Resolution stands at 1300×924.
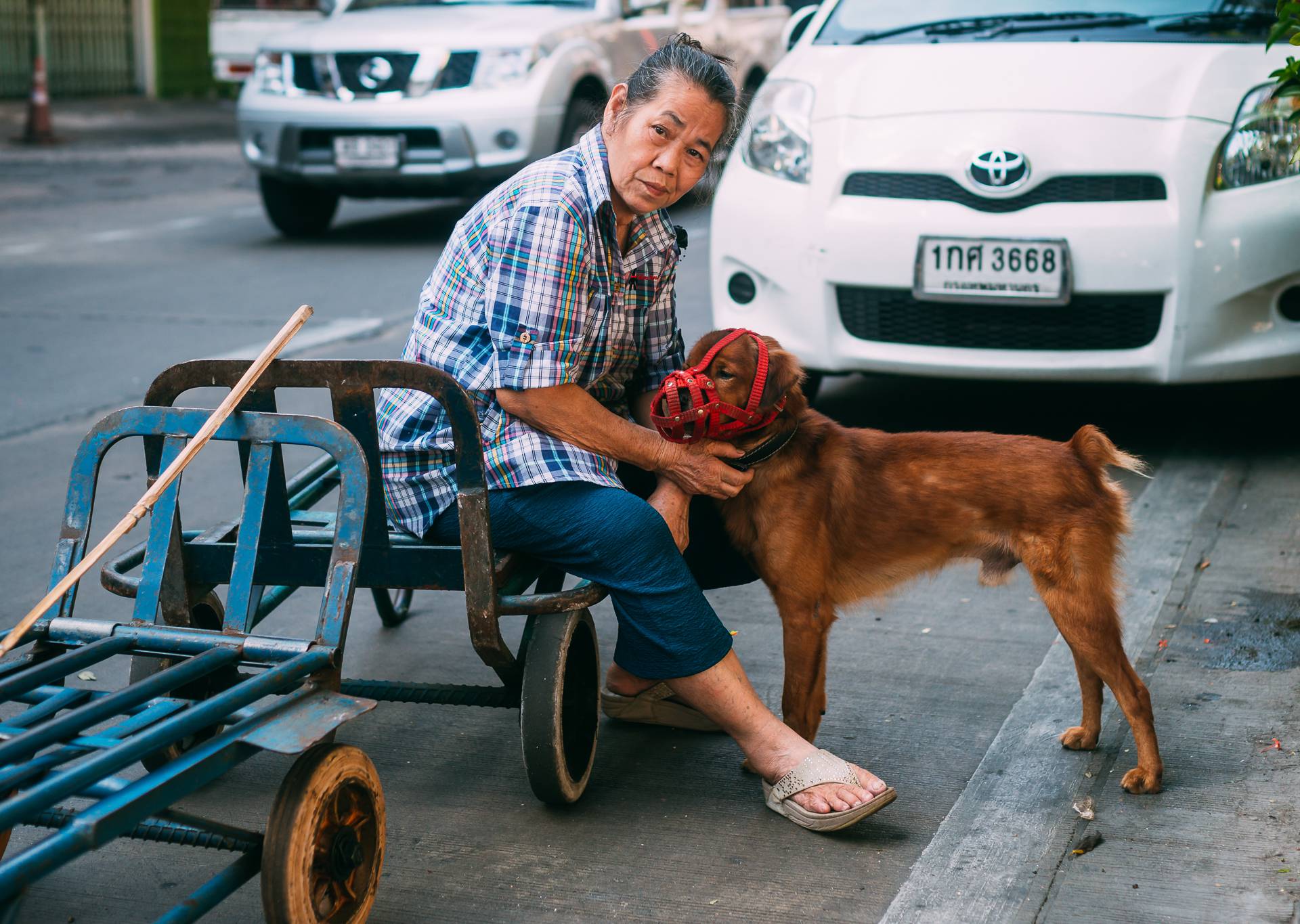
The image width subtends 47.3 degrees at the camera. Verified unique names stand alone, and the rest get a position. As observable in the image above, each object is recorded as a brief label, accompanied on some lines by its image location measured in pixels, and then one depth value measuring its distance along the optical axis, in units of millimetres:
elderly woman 2789
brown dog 2945
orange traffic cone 16375
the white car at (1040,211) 4645
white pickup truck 9320
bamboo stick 2377
